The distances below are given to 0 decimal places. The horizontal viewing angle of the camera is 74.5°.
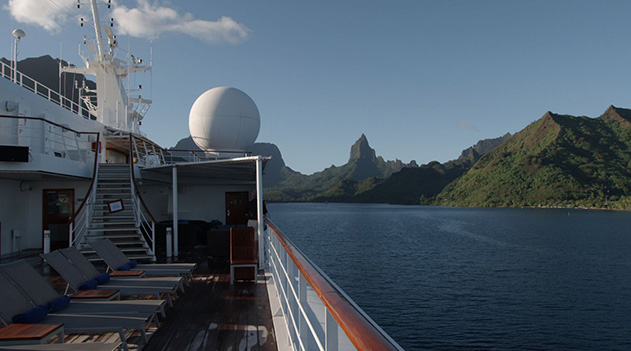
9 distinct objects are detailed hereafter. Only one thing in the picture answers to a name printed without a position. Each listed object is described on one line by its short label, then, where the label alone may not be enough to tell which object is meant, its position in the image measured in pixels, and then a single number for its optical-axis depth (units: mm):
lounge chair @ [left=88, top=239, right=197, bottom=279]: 5457
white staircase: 8516
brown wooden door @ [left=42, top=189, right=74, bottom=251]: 10164
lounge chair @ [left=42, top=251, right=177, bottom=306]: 4309
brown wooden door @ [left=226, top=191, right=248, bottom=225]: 12828
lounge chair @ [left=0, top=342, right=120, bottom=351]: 2635
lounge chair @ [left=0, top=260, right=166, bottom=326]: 3508
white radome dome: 13078
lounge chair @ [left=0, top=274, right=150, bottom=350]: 3170
